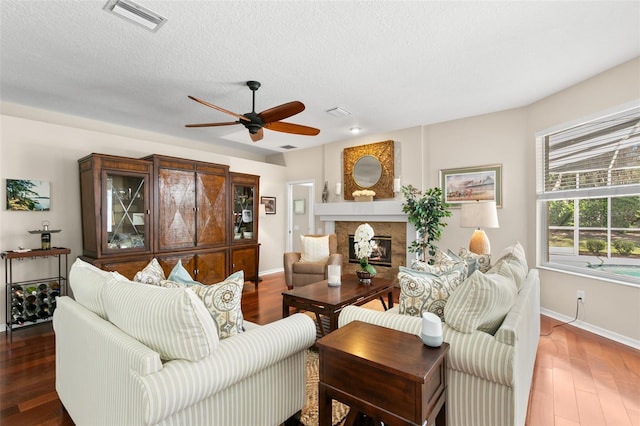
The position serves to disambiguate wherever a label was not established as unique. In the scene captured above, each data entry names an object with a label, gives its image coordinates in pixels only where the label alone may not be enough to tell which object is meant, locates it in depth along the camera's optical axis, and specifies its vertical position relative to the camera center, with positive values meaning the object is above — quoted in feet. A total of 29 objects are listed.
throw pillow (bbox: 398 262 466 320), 5.83 -1.58
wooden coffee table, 8.63 -2.62
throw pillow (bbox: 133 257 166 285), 5.78 -1.22
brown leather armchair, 14.70 -2.89
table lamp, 11.58 -0.41
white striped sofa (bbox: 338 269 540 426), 4.44 -2.51
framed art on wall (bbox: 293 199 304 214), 23.76 +0.41
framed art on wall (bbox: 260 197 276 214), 20.52 +0.52
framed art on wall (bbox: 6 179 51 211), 11.29 +0.75
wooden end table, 3.90 -2.30
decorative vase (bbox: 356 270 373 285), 10.81 -2.38
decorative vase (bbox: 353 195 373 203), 17.33 +0.73
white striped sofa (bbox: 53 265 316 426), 3.90 -2.41
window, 9.73 +0.46
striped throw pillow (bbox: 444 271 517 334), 4.87 -1.57
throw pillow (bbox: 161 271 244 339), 5.02 -1.52
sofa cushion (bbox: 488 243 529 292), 6.31 -1.28
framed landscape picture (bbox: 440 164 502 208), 13.78 +1.20
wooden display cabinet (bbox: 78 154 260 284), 12.08 -0.15
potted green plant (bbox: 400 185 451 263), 14.30 -0.29
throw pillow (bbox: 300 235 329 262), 15.76 -2.00
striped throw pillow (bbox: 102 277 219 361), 4.11 -1.55
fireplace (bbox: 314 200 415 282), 16.51 -0.71
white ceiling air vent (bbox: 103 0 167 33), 6.53 +4.51
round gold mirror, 17.40 +2.32
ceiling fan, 9.06 +3.03
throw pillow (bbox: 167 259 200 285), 5.99 -1.29
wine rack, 10.65 -2.97
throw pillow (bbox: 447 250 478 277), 7.31 -1.34
